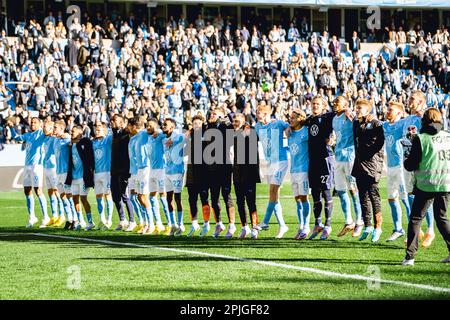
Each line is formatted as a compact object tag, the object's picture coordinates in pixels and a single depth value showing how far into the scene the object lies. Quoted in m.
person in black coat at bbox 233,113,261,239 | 13.80
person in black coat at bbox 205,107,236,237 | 14.02
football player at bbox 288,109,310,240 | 13.62
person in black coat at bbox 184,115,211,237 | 14.39
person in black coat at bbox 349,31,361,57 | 40.25
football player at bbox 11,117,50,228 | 17.55
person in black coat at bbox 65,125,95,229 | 16.53
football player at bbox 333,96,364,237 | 13.31
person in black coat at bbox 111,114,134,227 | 15.95
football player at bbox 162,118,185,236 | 15.02
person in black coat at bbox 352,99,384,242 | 12.69
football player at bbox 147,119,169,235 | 15.41
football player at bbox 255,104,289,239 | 13.94
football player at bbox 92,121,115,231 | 16.44
